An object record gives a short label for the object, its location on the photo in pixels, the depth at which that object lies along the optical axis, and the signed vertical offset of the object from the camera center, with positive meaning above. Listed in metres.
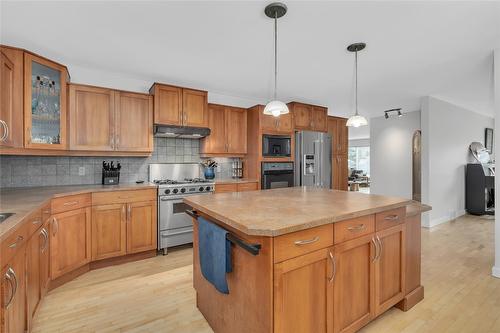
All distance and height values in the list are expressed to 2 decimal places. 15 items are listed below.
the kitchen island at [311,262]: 1.24 -0.59
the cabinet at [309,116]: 4.51 +0.94
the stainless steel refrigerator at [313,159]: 4.41 +0.12
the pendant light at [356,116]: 2.49 +0.54
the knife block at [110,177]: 3.21 -0.16
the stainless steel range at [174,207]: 3.19 -0.57
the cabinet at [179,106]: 3.37 +0.87
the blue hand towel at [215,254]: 1.45 -0.56
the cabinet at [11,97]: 2.12 +0.62
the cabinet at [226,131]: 3.97 +0.58
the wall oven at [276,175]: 4.12 -0.17
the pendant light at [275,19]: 1.85 +1.21
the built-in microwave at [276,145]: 4.15 +0.35
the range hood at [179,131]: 3.34 +0.48
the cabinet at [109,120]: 2.91 +0.58
